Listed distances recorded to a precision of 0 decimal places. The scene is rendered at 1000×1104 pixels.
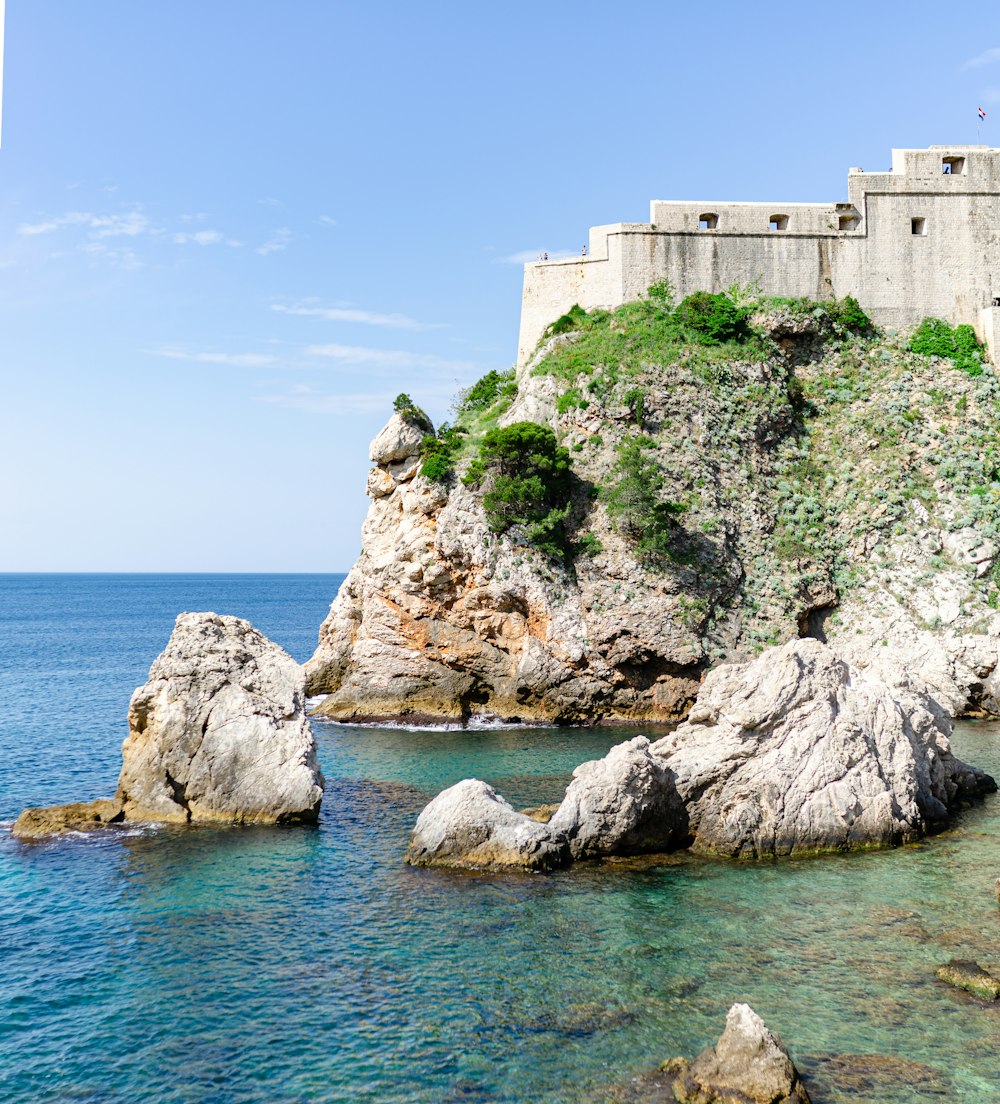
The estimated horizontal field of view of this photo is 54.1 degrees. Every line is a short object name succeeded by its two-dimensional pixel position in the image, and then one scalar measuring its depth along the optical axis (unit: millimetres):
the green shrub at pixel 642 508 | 39094
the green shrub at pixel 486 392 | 48281
